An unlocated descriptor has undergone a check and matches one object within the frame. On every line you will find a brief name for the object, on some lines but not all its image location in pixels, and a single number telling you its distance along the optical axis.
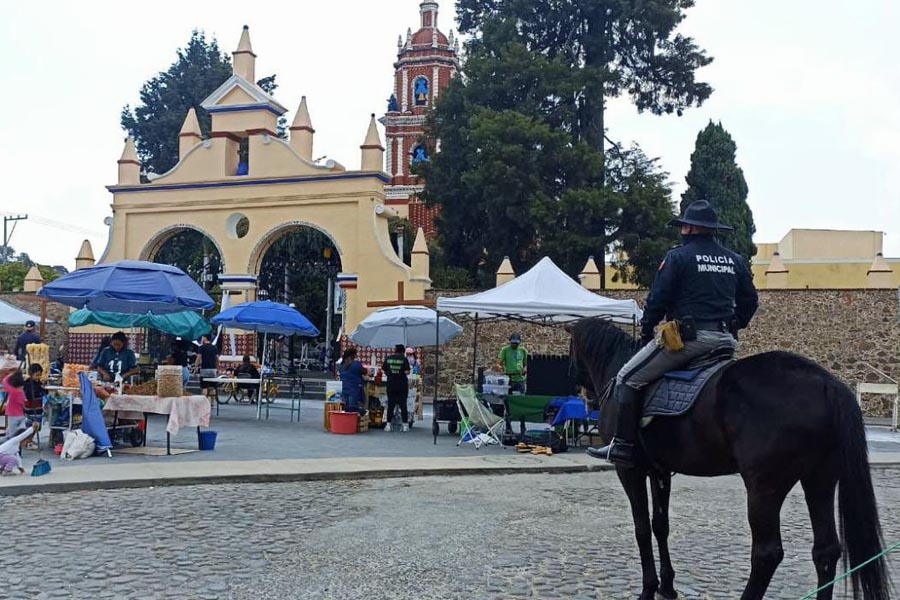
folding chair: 14.43
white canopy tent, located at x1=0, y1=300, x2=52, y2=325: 20.27
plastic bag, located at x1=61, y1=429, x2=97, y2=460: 11.38
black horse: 4.74
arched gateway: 24.00
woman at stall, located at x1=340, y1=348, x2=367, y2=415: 15.82
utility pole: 57.94
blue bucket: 12.64
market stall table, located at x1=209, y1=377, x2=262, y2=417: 16.54
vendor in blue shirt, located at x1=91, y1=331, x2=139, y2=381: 13.99
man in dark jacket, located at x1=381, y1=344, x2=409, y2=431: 15.95
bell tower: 53.75
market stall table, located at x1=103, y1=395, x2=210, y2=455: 11.78
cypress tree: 36.94
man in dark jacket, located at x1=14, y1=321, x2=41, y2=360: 19.70
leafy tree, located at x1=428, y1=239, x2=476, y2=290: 30.25
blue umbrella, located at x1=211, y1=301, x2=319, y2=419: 18.20
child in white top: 9.78
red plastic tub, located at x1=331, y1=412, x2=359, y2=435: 15.65
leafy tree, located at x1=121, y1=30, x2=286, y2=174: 42.12
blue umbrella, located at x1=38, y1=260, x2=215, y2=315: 13.27
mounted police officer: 5.62
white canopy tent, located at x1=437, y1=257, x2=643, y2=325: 14.16
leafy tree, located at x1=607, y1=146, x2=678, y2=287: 28.42
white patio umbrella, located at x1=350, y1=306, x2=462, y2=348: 16.88
